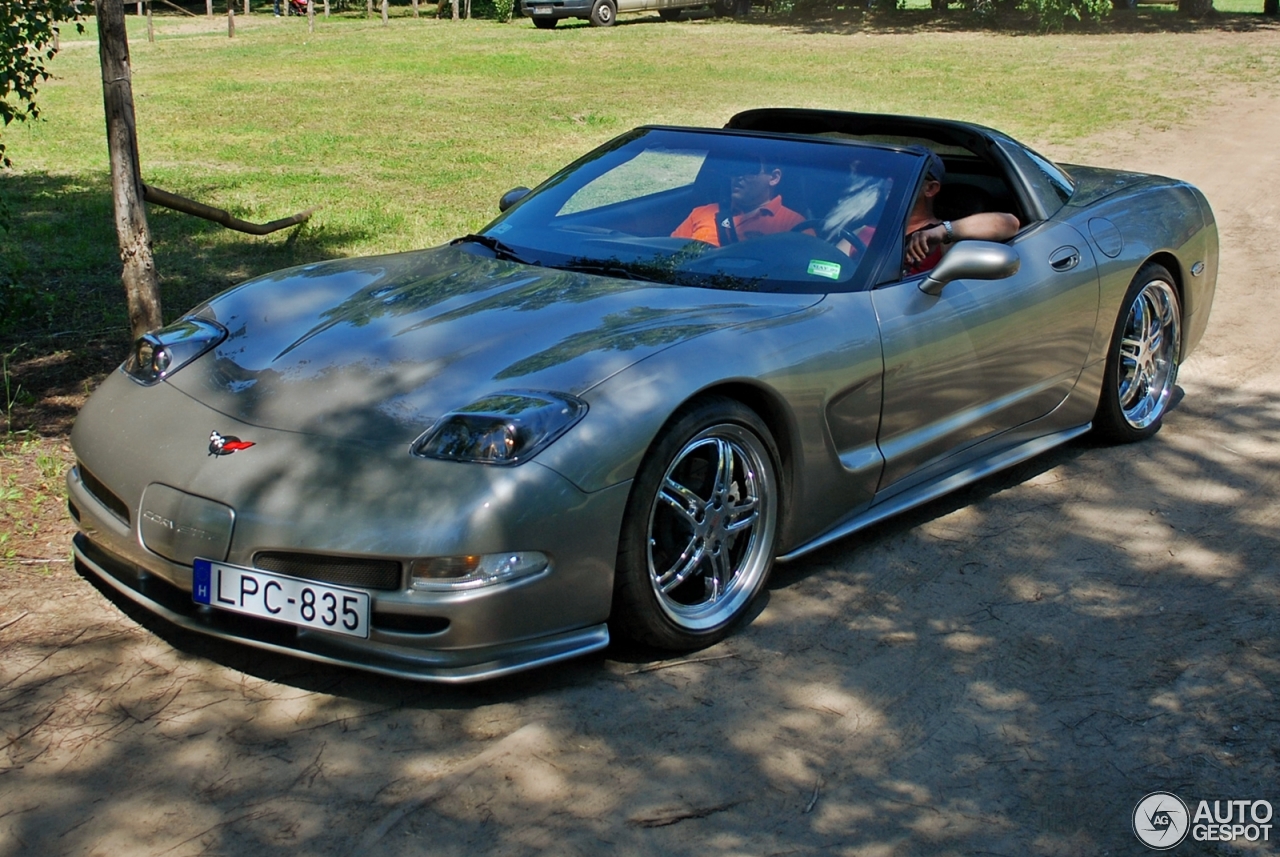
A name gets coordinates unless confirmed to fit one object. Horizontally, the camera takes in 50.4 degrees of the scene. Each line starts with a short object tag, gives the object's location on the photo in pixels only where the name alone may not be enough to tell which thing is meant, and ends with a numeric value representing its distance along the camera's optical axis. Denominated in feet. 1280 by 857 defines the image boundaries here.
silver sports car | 11.28
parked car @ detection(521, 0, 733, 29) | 101.14
